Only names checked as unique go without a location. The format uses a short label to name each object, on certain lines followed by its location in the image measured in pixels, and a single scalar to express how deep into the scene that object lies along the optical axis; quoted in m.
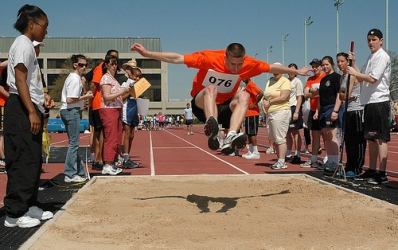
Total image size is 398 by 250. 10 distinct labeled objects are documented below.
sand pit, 3.39
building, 74.56
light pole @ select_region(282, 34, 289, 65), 52.84
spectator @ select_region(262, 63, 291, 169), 8.37
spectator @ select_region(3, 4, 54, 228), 3.98
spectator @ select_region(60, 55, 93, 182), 6.57
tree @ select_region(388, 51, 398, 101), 43.06
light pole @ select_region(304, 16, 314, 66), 48.19
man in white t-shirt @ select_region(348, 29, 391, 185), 6.27
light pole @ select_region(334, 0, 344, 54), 38.41
